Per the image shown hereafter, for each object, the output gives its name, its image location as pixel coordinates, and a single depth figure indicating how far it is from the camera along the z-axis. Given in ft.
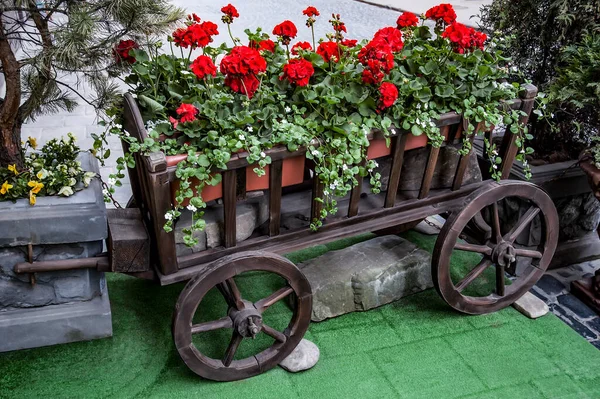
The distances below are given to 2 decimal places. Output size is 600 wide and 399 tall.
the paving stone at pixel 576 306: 10.02
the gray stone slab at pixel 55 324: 8.14
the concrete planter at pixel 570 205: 10.21
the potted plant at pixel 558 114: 9.89
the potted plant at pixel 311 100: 6.92
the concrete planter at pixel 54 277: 7.54
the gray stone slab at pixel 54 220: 7.43
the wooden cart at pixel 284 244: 7.23
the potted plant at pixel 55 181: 7.24
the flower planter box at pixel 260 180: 7.20
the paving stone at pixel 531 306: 9.68
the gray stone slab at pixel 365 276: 9.28
